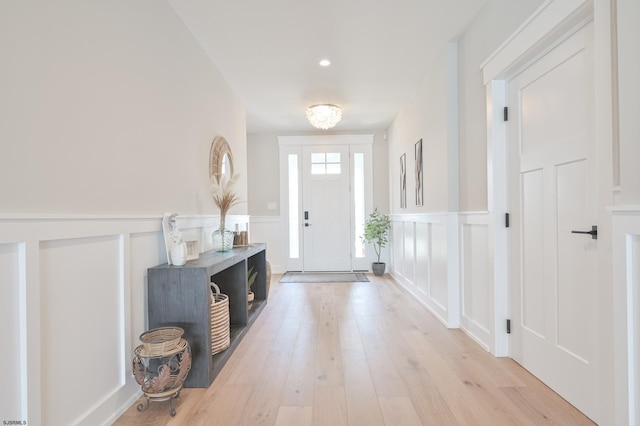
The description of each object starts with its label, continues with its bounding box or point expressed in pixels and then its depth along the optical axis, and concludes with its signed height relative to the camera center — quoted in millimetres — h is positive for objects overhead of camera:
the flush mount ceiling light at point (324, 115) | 4332 +1231
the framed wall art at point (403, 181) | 4625 +410
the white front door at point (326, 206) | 5949 +103
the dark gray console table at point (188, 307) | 1942 -519
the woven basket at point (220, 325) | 2229 -736
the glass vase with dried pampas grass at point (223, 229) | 2918 -129
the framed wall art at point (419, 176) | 3785 +380
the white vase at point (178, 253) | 2043 -227
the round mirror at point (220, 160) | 3168 +522
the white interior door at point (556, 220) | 1612 -59
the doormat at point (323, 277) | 5160 -1013
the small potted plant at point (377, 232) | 5594 -344
